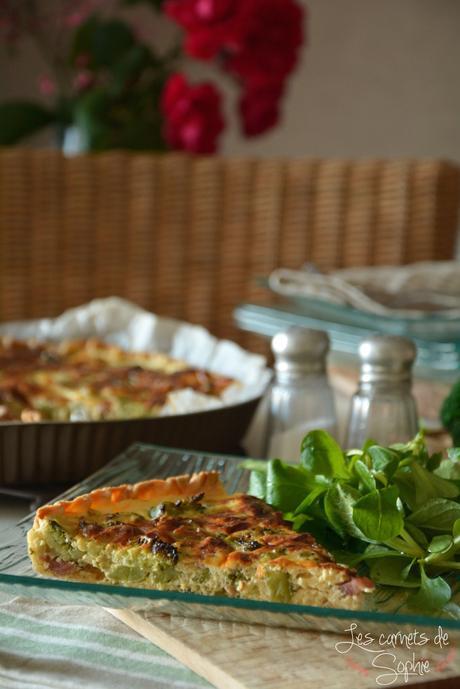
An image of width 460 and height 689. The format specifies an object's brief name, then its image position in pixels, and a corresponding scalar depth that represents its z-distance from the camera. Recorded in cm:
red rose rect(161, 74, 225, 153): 176
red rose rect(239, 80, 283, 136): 176
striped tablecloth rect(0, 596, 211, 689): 98
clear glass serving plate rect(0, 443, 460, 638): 93
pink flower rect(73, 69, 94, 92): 184
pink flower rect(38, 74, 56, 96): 201
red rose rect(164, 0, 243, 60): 169
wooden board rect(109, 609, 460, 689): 94
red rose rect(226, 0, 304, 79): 170
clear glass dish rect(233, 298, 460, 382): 142
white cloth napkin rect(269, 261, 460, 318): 154
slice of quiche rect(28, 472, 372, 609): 98
